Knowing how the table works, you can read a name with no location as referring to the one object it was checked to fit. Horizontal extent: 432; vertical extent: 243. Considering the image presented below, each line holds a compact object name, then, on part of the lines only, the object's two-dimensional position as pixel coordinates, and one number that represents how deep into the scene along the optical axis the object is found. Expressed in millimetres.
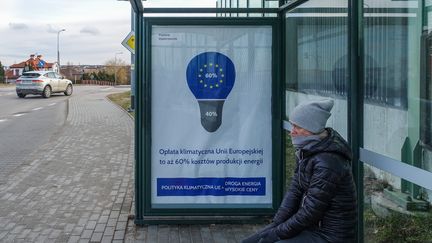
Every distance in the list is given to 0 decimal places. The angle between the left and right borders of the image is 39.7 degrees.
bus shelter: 5805
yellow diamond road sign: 14426
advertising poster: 5852
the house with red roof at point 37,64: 59562
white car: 33825
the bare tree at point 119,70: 88375
